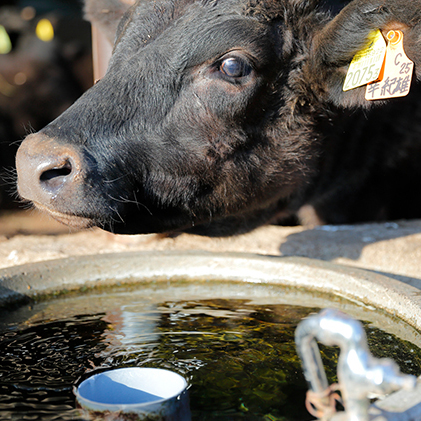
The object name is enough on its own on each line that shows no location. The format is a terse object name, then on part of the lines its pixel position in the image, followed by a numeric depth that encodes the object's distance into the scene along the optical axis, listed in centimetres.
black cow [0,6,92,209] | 323
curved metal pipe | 92
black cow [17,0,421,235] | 162
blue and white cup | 136
